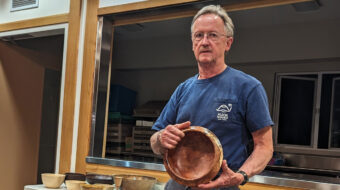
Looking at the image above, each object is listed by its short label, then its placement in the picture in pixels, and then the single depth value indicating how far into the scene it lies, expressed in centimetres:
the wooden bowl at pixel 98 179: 254
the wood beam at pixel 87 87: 300
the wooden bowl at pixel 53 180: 264
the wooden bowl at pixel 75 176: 275
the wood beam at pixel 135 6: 271
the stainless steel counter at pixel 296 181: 206
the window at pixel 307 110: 458
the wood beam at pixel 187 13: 241
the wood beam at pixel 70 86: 306
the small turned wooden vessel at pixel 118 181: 242
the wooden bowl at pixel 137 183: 230
